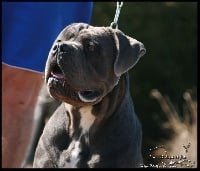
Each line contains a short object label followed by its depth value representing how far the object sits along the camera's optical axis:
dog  4.77
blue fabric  6.04
